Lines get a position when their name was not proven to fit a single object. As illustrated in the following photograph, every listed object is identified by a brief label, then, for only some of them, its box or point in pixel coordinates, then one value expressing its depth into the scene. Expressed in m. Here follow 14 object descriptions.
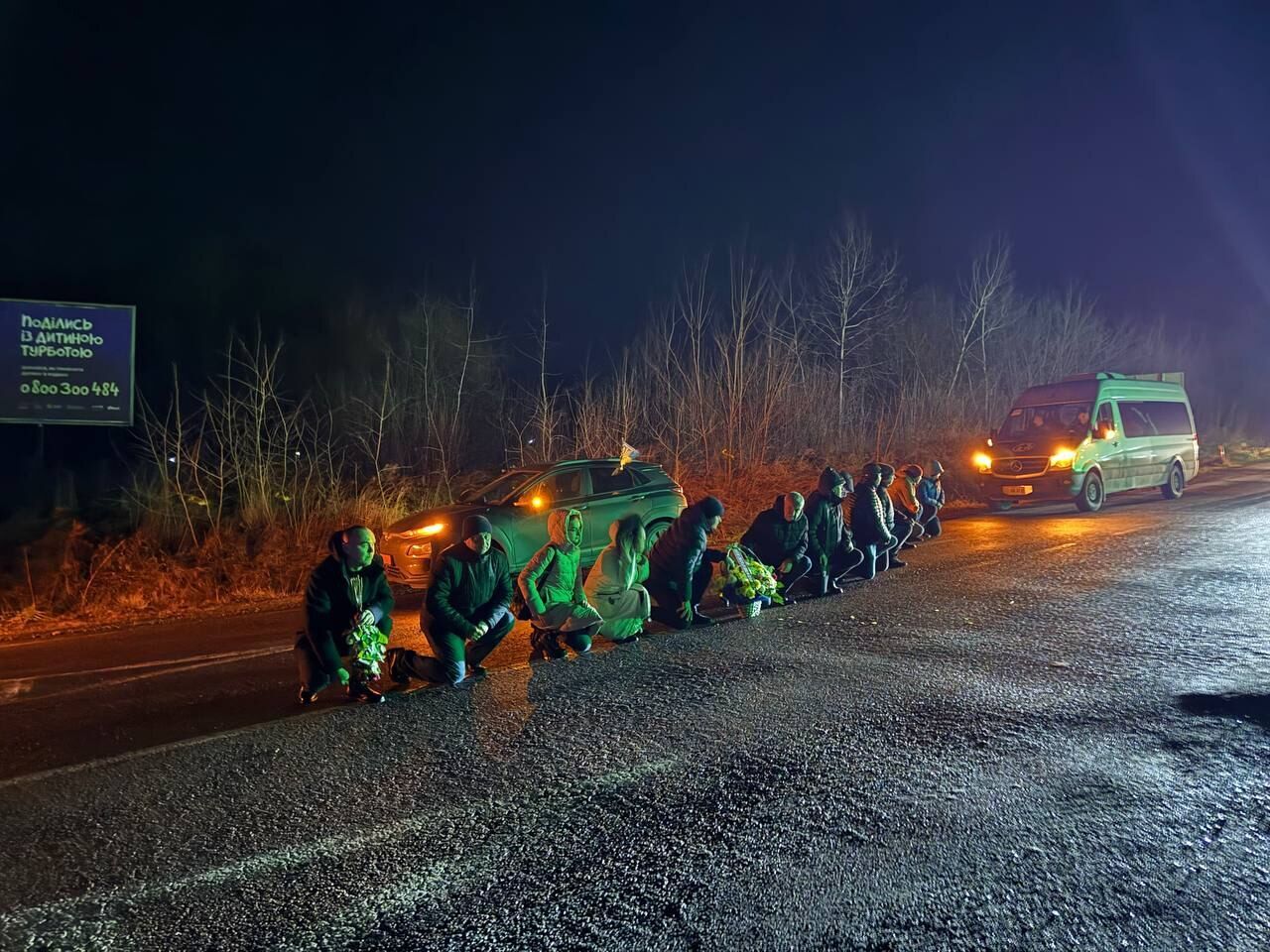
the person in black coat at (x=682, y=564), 8.06
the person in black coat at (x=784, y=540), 9.14
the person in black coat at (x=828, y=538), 9.50
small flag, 11.09
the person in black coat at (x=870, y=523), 10.27
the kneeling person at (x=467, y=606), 6.31
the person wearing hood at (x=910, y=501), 12.34
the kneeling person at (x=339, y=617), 5.99
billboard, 12.84
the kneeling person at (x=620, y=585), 7.46
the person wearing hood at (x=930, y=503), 12.94
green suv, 9.98
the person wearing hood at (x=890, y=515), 10.88
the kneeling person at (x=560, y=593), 6.99
